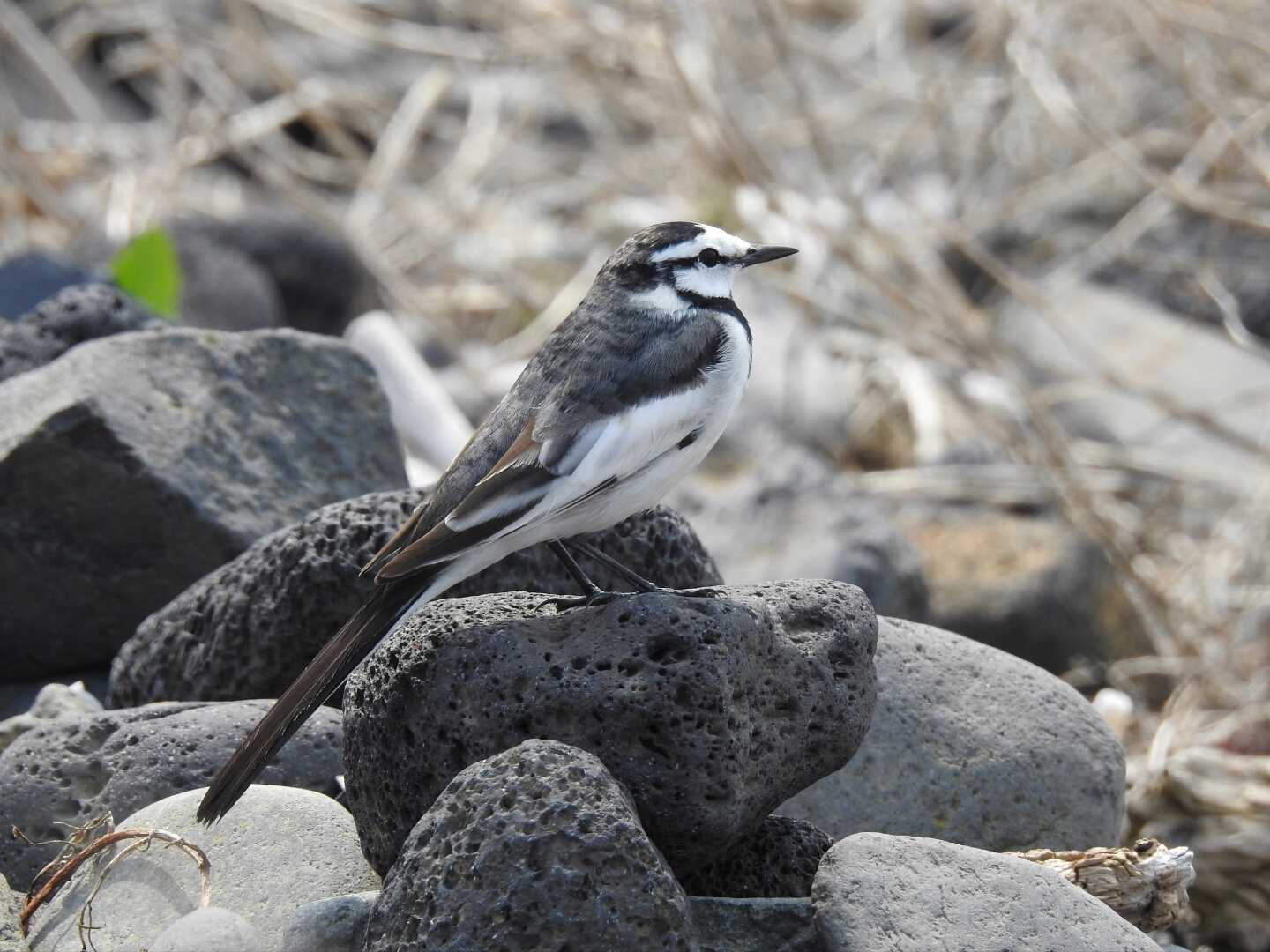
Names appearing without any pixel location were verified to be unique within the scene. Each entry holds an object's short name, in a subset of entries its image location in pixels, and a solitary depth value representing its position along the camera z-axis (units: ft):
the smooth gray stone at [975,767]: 25.59
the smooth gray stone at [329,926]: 20.04
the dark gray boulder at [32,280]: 43.06
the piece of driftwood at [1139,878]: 22.98
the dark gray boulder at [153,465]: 29.55
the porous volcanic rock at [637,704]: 20.27
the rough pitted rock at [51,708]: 27.07
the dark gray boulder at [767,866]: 22.31
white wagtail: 21.56
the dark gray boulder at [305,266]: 59.82
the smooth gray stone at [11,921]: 20.83
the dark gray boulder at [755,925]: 19.90
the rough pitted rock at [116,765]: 23.99
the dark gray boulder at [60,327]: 35.17
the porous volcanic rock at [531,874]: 17.58
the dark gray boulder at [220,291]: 53.06
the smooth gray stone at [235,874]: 20.81
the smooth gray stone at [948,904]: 19.34
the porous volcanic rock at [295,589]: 26.68
